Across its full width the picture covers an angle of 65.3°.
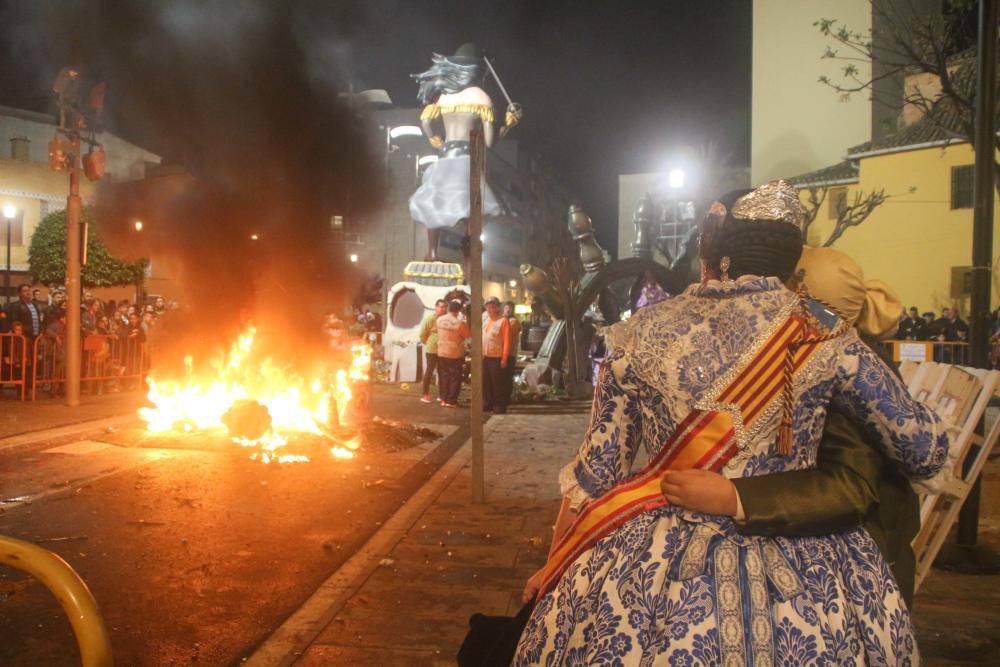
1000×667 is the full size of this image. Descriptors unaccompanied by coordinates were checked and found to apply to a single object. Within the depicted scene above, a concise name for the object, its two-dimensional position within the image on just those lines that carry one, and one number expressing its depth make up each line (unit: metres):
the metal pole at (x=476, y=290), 6.43
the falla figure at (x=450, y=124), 21.22
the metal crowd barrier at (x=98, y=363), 13.66
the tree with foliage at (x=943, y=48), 9.88
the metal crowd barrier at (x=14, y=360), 13.06
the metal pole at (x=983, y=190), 5.68
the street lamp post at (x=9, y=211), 24.87
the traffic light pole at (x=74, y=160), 11.95
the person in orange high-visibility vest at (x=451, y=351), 13.04
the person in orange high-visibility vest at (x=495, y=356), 12.86
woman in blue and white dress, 1.72
